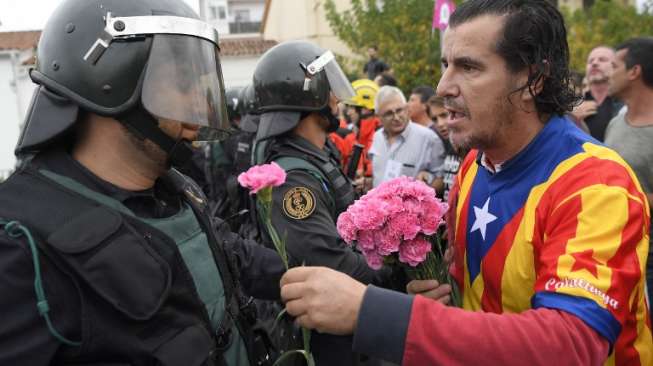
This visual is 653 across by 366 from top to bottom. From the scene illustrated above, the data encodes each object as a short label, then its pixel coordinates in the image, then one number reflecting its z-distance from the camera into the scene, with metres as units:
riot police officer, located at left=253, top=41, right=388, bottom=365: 2.92
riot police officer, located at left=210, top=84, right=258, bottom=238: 4.06
